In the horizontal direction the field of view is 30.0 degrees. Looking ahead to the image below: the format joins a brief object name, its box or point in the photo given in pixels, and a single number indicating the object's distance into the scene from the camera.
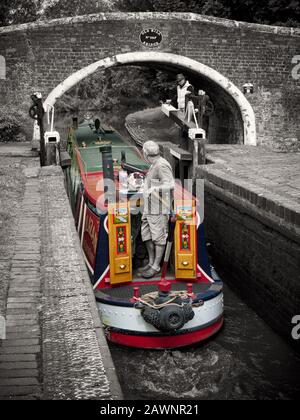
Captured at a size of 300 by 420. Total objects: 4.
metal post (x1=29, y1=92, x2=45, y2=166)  10.57
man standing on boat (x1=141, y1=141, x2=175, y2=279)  6.19
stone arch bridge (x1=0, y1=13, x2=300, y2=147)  13.34
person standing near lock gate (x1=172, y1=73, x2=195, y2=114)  13.08
